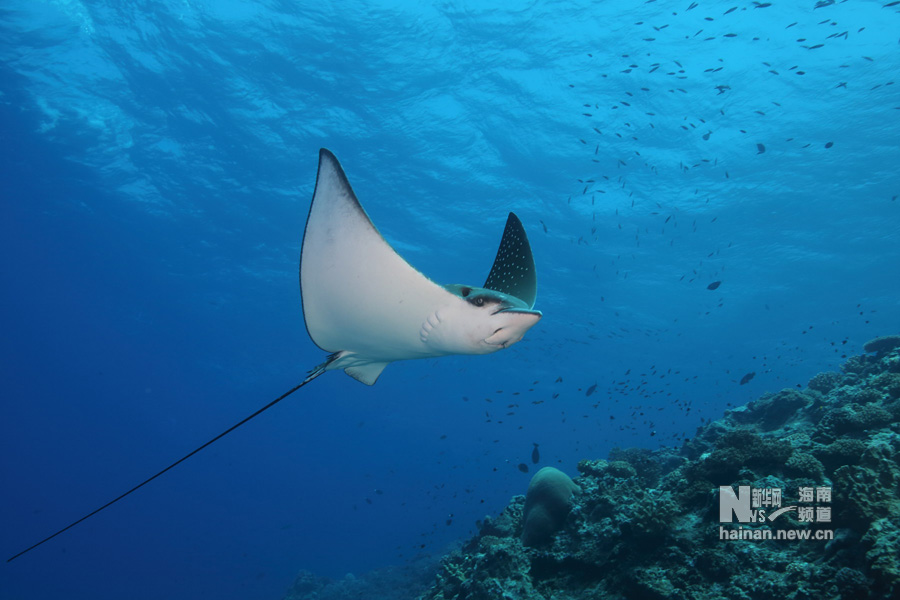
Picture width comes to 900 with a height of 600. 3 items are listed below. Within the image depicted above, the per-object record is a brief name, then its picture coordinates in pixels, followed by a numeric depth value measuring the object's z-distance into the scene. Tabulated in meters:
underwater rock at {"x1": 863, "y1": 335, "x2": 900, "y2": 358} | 10.59
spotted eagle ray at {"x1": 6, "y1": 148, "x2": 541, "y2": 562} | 3.07
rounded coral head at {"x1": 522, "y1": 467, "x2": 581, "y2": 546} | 5.99
